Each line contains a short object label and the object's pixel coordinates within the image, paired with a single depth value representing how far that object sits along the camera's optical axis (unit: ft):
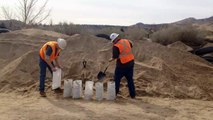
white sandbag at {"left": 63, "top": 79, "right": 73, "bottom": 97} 30.40
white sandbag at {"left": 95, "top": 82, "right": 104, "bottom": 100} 30.06
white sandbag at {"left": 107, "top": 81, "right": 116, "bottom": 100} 29.99
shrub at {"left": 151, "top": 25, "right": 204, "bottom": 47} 71.40
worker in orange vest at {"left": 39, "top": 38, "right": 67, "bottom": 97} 29.76
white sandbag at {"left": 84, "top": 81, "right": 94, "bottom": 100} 30.12
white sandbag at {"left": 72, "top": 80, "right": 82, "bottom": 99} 30.19
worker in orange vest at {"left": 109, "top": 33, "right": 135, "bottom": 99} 29.96
